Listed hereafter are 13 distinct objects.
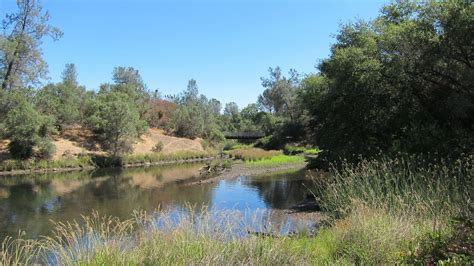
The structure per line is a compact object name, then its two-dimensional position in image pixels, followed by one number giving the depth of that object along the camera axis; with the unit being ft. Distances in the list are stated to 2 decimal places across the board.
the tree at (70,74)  231.34
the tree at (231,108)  527.48
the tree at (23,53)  142.31
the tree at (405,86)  54.08
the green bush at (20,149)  134.77
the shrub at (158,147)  189.65
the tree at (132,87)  217.36
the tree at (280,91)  280.14
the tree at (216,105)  491.22
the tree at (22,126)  132.05
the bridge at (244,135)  290.21
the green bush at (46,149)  138.62
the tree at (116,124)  164.66
